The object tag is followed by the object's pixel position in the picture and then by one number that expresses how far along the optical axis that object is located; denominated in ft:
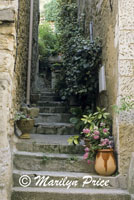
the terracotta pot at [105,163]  10.07
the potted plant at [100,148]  10.11
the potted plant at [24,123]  12.31
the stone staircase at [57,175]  9.27
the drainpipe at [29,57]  17.52
